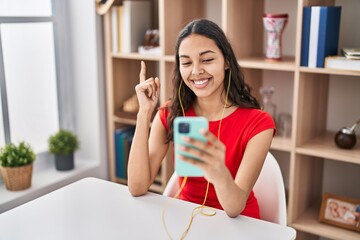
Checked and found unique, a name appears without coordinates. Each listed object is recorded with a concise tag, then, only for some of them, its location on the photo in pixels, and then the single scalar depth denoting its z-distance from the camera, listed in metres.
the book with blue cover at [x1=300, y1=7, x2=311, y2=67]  2.08
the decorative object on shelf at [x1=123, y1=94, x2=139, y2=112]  2.83
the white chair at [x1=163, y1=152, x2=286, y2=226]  1.68
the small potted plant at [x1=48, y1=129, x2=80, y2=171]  2.63
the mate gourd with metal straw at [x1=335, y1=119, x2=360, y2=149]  2.17
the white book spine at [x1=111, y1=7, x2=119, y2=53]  2.70
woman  1.58
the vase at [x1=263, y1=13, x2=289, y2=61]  2.26
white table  1.32
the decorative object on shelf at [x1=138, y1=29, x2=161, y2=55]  2.64
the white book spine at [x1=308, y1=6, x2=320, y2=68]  2.05
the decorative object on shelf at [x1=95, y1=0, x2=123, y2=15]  2.63
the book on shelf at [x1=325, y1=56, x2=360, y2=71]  1.99
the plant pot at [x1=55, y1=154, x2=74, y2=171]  2.66
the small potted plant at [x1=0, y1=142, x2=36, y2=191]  2.32
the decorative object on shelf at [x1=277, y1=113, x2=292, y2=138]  2.46
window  2.49
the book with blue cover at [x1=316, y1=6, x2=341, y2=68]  2.05
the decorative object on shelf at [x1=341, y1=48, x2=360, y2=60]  2.00
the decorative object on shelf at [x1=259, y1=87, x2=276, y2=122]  2.48
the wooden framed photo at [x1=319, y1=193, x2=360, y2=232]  2.24
